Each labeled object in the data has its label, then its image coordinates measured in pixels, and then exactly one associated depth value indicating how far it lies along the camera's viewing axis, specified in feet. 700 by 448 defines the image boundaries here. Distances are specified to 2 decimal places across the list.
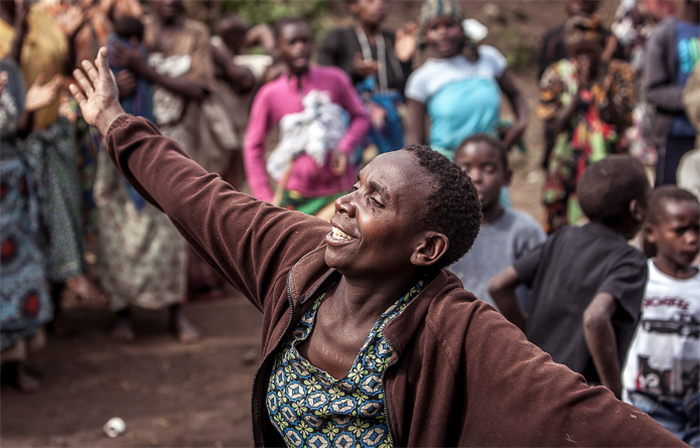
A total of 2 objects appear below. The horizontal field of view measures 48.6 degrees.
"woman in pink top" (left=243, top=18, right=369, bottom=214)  15.33
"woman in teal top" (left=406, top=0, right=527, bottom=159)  14.57
